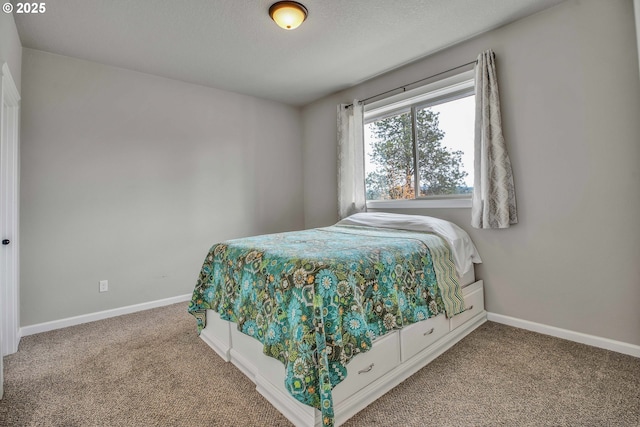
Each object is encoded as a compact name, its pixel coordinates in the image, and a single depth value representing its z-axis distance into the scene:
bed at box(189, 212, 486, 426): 1.35
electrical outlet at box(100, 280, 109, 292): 2.90
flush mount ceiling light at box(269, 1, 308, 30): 2.08
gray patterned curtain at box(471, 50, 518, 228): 2.41
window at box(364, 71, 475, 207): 2.84
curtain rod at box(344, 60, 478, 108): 2.71
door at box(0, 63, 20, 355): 2.18
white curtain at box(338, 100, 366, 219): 3.56
